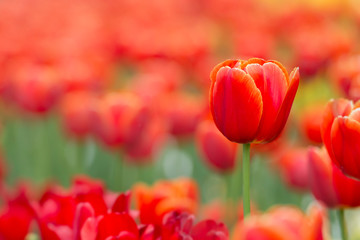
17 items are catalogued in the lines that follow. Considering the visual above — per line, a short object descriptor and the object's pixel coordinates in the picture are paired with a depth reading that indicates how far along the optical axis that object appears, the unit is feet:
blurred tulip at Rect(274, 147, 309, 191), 6.09
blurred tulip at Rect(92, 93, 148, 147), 6.26
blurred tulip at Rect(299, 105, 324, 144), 6.16
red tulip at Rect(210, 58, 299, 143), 4.26
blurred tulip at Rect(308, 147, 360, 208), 4.48
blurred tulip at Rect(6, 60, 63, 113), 7.65
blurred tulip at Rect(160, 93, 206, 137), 7.60
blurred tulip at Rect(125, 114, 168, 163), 6.62
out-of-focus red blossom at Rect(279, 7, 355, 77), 8.50
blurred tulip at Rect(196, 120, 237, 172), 5.83
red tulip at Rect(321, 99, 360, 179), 4.25
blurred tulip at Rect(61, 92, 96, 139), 7.54
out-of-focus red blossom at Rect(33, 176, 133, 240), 4.18
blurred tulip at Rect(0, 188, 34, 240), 4.46
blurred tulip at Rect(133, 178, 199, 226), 4.49
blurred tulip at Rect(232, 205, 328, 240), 3.96
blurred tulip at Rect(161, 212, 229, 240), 4.16
